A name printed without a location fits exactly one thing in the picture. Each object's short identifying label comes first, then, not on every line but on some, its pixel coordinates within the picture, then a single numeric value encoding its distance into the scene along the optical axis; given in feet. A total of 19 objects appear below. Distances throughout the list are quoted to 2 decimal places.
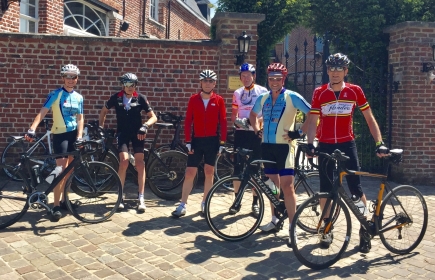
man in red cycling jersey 15.30
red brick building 34.88
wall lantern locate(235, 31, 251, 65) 24.20
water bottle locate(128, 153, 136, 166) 20.55
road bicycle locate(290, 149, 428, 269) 14.30
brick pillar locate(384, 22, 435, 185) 26.25
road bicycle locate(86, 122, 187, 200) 21.62
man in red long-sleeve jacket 19.07
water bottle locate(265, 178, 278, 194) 16.79
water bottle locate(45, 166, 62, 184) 17.77
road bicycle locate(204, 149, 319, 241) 16.19
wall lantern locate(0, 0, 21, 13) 30.12
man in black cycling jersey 19.62
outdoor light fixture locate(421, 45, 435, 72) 26.04
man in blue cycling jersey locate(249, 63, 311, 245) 16.11
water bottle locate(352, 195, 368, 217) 15.11
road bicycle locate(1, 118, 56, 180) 24.24
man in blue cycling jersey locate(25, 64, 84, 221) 18.17
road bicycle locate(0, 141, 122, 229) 17.01
